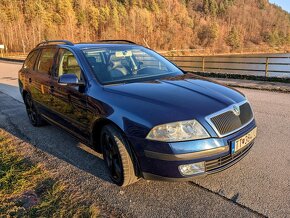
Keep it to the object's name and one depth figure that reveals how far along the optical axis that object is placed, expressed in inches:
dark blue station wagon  98.9
